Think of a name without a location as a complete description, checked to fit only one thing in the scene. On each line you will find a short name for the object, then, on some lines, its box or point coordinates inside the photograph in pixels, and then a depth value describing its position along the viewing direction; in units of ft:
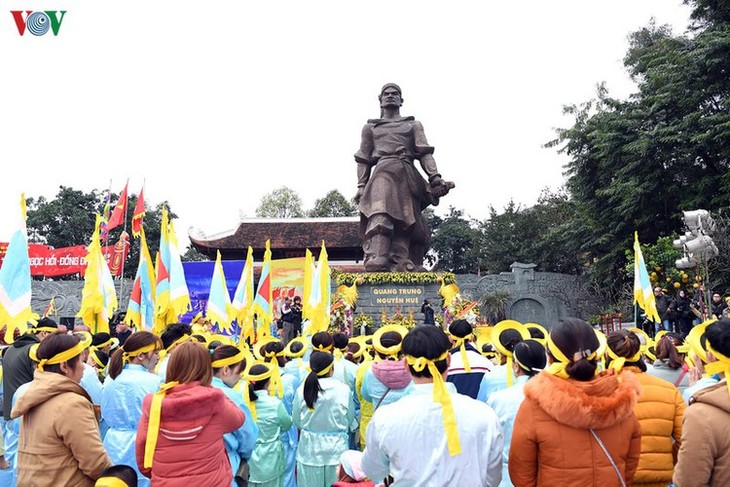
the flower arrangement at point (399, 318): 47.52
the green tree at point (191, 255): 135.23
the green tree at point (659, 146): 55.47
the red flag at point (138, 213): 49.61
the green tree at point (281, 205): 134.10
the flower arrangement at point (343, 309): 45.91
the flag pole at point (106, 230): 59.82
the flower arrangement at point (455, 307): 46.44
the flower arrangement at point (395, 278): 48.85
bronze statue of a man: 50.47
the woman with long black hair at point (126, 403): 11.14
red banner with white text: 74.95
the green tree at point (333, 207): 131.75
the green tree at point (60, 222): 98.53
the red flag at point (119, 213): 58.95
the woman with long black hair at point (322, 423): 13.05
